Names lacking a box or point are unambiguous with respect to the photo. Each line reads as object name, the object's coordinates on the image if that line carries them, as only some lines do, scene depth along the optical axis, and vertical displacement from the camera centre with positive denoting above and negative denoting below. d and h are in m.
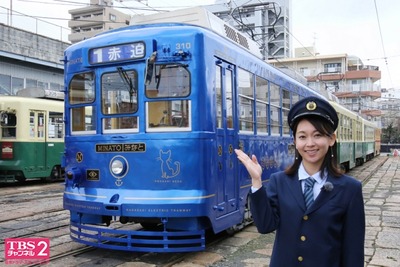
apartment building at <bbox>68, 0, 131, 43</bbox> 72.50 +21.46
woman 2.13 -0.34
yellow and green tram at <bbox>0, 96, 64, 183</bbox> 13.64 +0.08
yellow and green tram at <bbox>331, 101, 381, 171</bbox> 16.95 -0.13
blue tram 5.18 +0.04
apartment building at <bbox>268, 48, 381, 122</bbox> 56.03 +7.82
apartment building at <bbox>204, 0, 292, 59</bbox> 60.08 +16.39
